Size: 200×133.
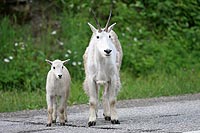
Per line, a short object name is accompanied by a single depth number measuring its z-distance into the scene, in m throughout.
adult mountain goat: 19.42
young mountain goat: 19.94
